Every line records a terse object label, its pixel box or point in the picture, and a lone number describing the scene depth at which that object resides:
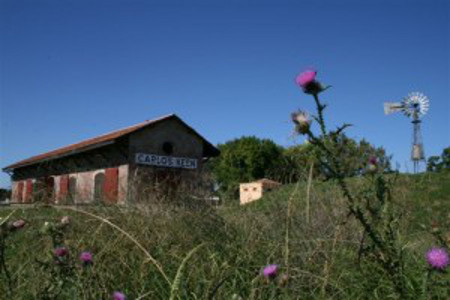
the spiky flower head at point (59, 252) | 2.14
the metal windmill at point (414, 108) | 26.73
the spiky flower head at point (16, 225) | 2.26
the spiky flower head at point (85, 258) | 2.26
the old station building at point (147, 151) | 22.97
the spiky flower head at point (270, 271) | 2.05
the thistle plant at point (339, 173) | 2.08
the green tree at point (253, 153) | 45.25
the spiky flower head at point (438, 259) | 1.92
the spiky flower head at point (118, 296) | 1.62
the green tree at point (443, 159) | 53.03
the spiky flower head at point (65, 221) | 2.48
